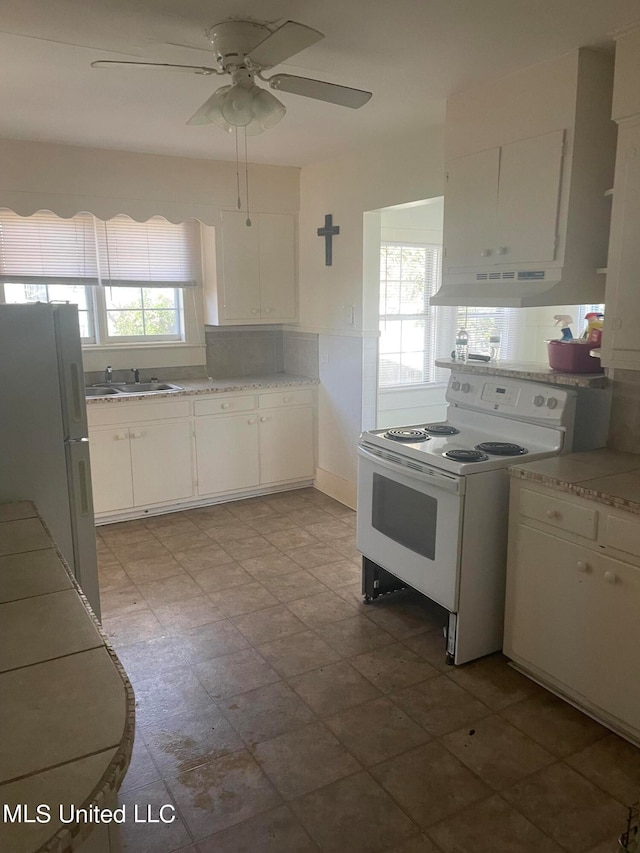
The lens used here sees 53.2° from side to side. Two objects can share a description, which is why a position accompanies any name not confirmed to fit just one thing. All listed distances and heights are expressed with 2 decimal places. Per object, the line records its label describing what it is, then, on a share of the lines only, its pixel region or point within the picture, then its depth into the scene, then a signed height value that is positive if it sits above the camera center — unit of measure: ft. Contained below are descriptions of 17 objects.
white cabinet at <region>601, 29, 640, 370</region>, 7.66 +0.96
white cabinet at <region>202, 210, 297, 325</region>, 15.79 +0.92
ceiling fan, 7.35 +2.56
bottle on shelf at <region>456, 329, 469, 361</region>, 12.10 -0.69
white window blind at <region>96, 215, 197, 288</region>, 15.10 +1.30
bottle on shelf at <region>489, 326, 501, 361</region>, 11.76 -0.72
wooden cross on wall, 15.10 +1.70
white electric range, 8.67 -2.71
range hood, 9.02 +0.27
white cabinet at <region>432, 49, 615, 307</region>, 8.59 +1.80
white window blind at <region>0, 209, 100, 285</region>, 13.97 +1.27
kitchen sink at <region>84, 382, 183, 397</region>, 15.10 -1.94
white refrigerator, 7.18 -1.32
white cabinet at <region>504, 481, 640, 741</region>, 7.20 -3.69
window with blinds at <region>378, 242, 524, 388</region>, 17.74 -0.41
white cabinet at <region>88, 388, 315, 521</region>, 14.15 -3.34
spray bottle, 10.16 -0.30
